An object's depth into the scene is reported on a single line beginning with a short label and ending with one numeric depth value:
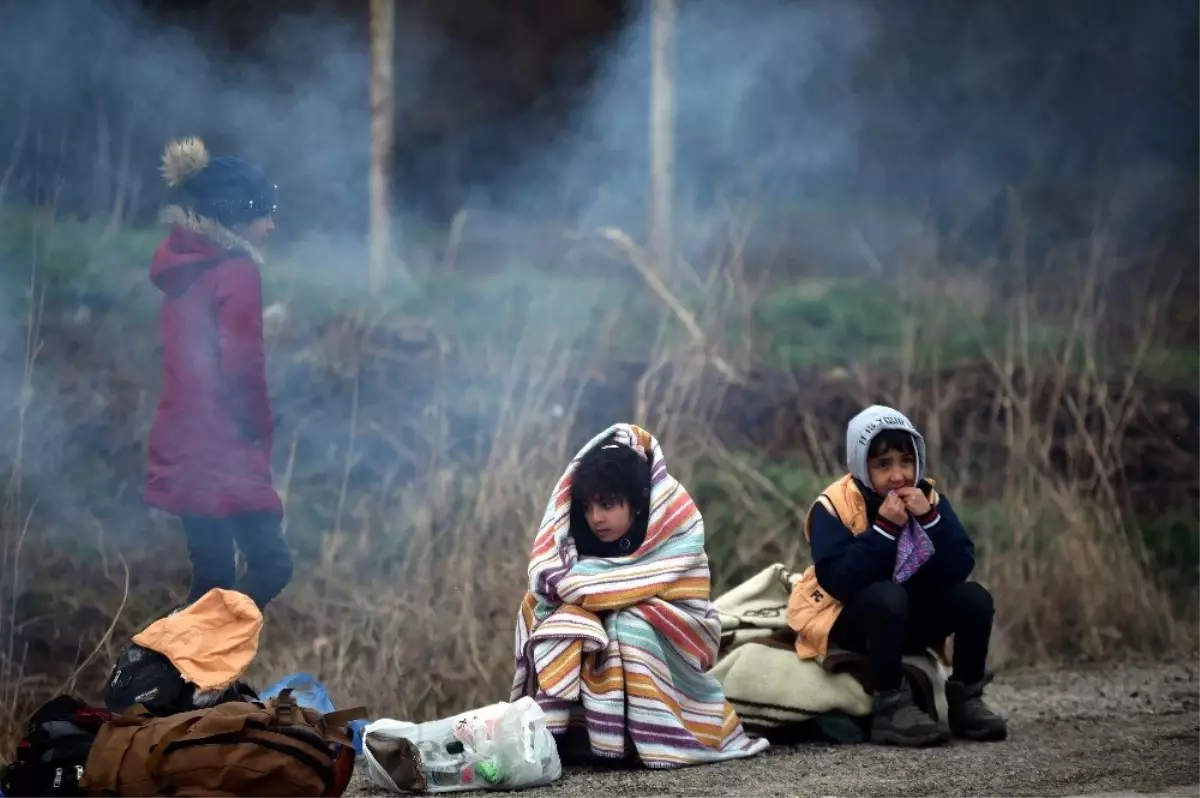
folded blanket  10.27
